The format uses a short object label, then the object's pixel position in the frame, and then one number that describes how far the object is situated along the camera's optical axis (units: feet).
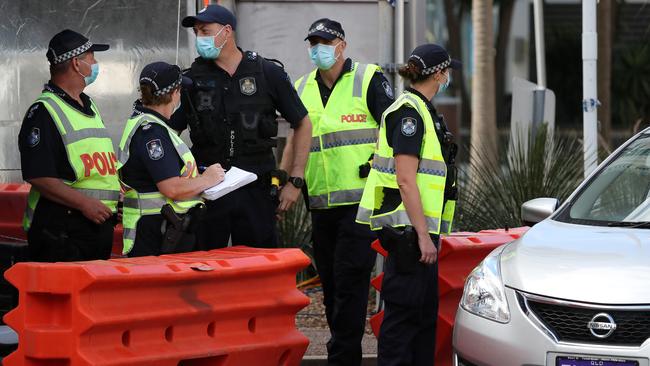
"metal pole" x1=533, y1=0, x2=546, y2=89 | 111.24
